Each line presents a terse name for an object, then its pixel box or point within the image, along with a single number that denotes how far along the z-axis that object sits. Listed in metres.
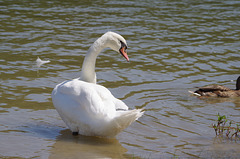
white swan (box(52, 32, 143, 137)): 11.17
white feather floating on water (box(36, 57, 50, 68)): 20.42
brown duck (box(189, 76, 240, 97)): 17.39
